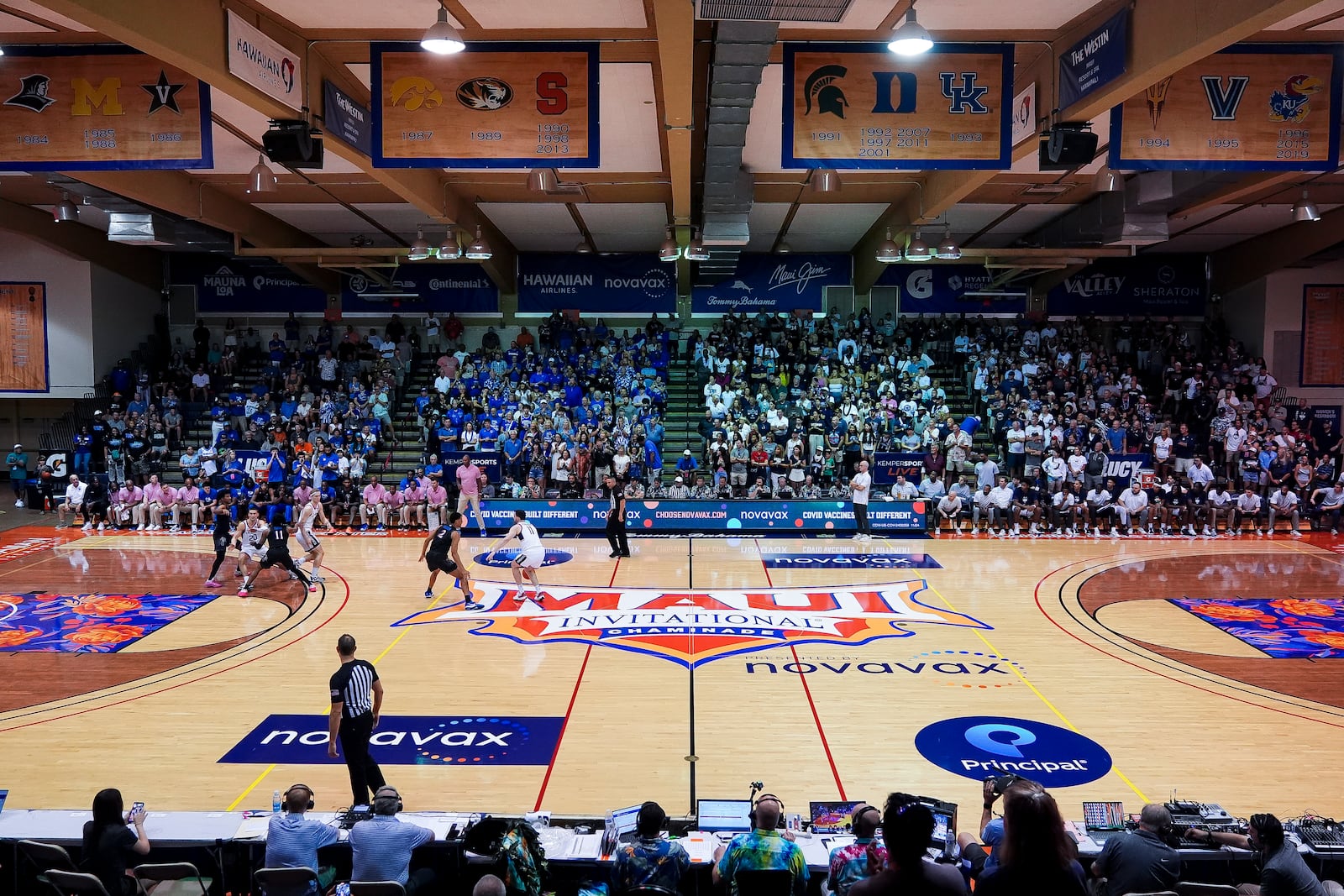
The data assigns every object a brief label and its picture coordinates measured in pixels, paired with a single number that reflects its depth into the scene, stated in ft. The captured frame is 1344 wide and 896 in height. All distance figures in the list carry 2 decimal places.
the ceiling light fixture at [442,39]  25.88
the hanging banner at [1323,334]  87.86
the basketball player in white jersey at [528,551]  45.32
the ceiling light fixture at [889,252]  62.23
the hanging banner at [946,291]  92.48
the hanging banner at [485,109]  32.17
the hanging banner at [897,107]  31.86
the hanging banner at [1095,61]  31.48
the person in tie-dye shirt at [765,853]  15.67
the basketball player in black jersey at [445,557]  43.11
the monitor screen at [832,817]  18.84
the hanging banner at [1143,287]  91.20
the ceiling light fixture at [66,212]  58.85
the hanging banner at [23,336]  85.15
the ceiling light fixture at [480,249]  65.51
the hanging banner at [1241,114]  31.37
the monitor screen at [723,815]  18.93
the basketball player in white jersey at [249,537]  49.21
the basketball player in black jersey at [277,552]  46.18
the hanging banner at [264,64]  31.60
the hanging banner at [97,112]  31.45
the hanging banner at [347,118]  37.99
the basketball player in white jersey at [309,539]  50.60
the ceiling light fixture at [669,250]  62.59
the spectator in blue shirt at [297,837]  17.44
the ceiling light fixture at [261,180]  47.37
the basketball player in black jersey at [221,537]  48.98
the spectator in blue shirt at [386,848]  17.15
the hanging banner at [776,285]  91.91
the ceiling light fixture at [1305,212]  50.85
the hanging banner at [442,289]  92.48
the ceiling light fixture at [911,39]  25.21
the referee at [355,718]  22.75
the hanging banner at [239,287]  93.66
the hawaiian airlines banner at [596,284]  92.17
